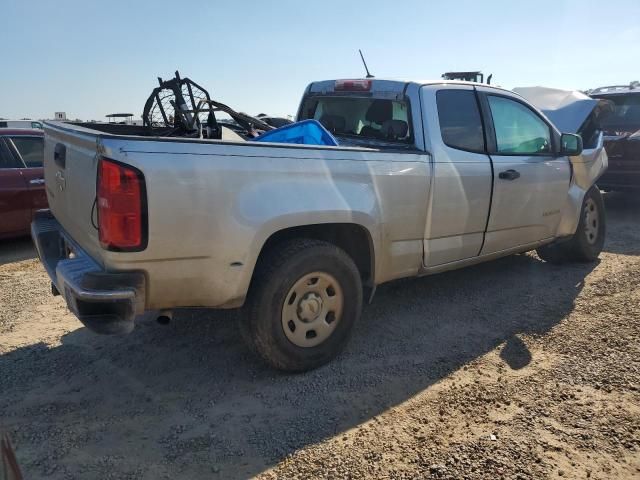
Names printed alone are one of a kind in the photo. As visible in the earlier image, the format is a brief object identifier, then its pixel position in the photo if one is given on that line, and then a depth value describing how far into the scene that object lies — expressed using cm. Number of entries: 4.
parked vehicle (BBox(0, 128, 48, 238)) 607
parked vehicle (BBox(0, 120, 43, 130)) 1713
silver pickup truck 259
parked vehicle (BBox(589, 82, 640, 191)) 805
